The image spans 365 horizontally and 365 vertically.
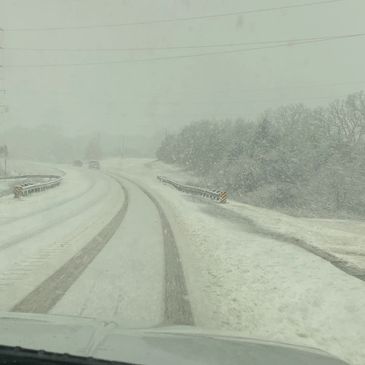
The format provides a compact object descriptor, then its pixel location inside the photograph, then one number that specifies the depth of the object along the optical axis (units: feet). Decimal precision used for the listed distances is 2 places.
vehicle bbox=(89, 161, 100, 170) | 319.88
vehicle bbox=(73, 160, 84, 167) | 386.36
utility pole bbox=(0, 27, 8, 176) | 225.68
